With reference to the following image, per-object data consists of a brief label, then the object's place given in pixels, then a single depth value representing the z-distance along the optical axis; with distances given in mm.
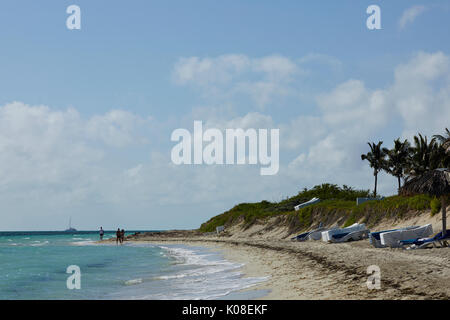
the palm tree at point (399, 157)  64250
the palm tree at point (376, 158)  66812
